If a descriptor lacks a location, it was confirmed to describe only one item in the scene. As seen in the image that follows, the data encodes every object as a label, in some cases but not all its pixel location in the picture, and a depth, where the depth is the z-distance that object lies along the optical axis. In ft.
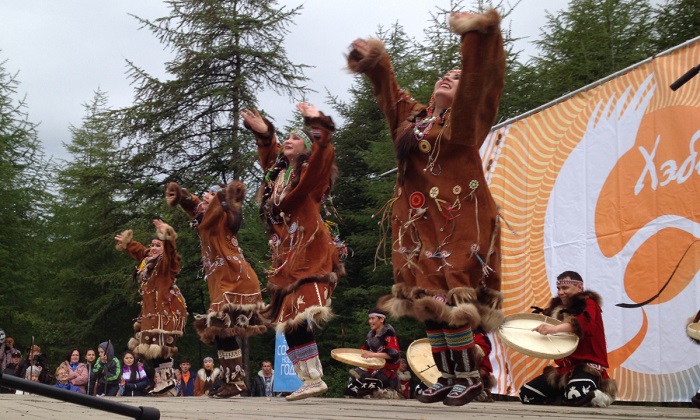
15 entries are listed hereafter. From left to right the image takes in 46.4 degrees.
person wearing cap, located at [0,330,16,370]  41.29
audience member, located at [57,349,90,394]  42.24
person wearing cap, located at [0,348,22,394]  40.45
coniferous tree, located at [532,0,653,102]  40.47
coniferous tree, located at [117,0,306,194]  60.80
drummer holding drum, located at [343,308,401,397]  30.78
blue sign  39.34
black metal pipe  7.15
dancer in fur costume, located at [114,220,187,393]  30.71
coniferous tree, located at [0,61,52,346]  64.75
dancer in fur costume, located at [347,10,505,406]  15.07
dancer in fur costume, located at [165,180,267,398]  25.27
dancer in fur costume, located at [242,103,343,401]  20.42
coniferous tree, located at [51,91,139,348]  63.77
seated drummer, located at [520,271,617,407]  21.29
